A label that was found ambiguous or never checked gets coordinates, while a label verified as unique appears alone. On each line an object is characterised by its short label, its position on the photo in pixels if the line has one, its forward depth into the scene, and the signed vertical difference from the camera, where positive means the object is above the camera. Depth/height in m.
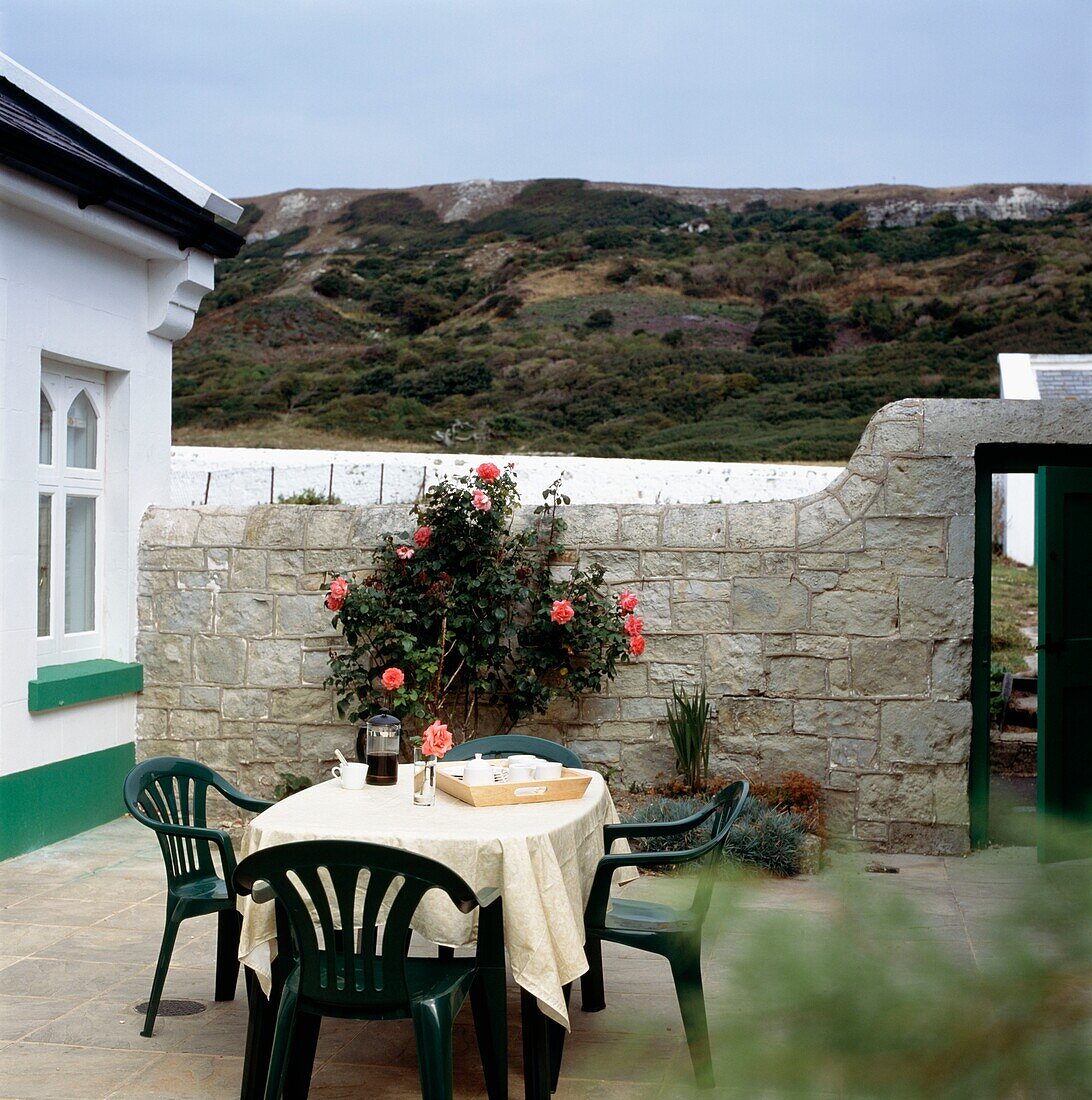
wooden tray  3.81 -0.85
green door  6.19 -0.47
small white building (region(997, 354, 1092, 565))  17.62 +0.81
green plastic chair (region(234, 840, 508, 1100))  2.95 -1.08
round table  3.28 -0.96
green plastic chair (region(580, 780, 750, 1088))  3.52 -1.21
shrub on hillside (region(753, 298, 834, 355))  37.38 +6.33
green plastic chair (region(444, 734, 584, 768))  4.82 -0.88
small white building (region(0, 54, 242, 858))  6.05 +0.63
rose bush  6.50 -0.49
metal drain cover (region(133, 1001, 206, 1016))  4.18 -1.70
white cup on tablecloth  4.12 -0.85
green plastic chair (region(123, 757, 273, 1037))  3.93 -1.10
